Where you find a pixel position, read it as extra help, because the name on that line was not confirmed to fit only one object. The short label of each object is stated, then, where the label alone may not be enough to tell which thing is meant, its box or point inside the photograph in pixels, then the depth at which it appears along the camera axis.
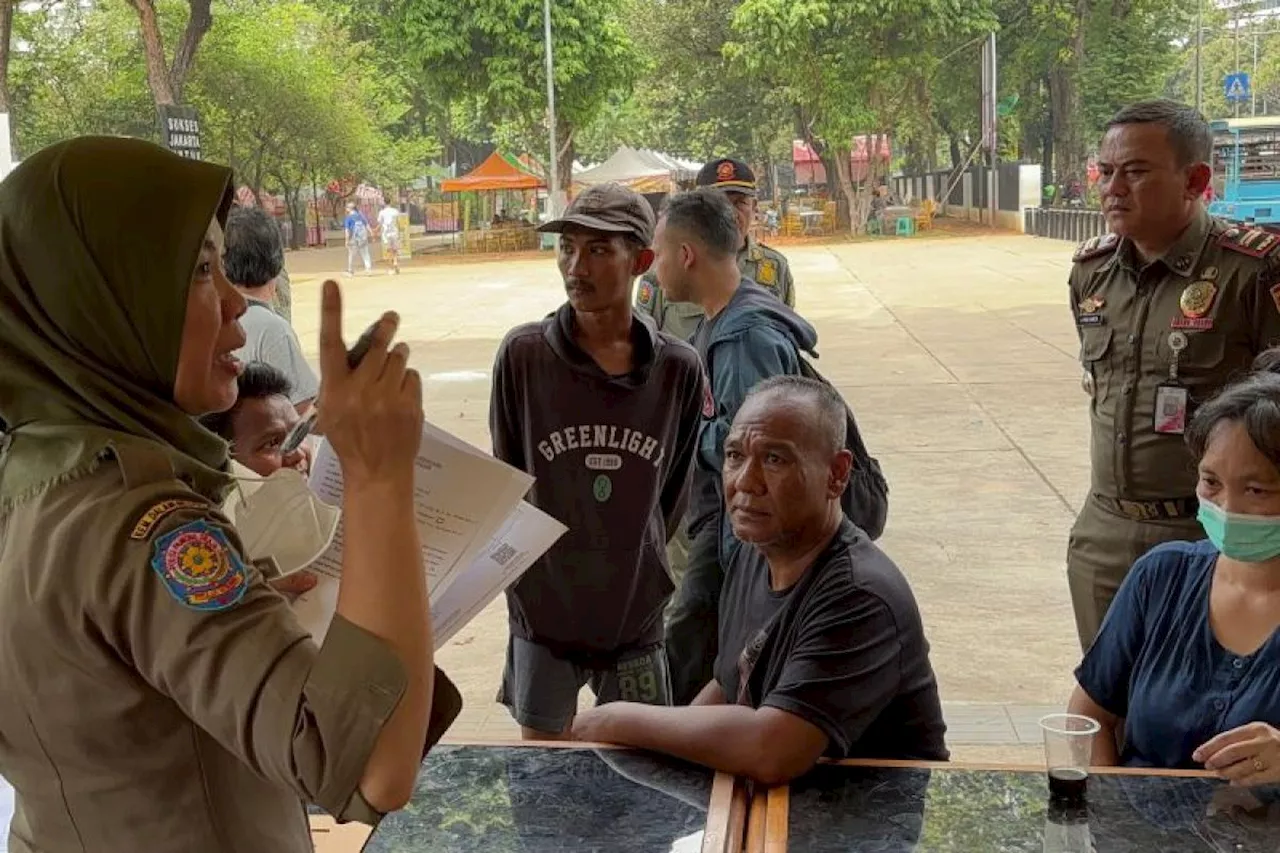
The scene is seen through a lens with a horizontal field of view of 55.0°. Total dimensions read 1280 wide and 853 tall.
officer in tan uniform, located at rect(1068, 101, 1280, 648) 2.96
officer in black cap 4.08
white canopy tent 32.16
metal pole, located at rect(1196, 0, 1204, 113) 24.54
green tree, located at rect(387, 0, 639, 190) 26.75
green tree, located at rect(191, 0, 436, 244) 28.38
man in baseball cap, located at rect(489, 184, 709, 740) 2.79
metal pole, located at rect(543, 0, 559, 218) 25.90
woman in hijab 0.97
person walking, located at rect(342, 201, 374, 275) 23.42
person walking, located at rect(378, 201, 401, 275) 24.44
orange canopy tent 30.78
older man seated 1.85
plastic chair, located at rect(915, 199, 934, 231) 31.47
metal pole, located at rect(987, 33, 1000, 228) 29.77
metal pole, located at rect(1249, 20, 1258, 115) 46.31
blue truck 17.75
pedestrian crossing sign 20.39
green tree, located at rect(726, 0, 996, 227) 27.05
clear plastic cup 1.69
